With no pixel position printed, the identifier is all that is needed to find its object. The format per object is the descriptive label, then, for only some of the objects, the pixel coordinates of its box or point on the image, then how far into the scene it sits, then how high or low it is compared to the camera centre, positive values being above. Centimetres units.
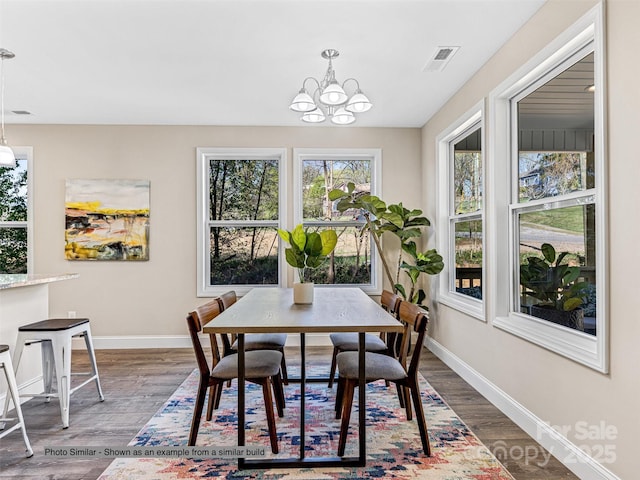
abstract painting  463 +28
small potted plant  255 -3
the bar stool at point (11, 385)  227 -80
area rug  211 -119
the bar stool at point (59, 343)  266 -66
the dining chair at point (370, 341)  281 -73
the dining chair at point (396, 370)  221 -72
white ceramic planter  275 -34
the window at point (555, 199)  200 +26
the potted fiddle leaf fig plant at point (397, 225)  434 +19
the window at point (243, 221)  486 +26
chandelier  254 +93
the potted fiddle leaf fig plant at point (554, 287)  226 -28
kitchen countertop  261 -25
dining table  200 -41
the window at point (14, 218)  468 +30
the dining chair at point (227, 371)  226 -72
